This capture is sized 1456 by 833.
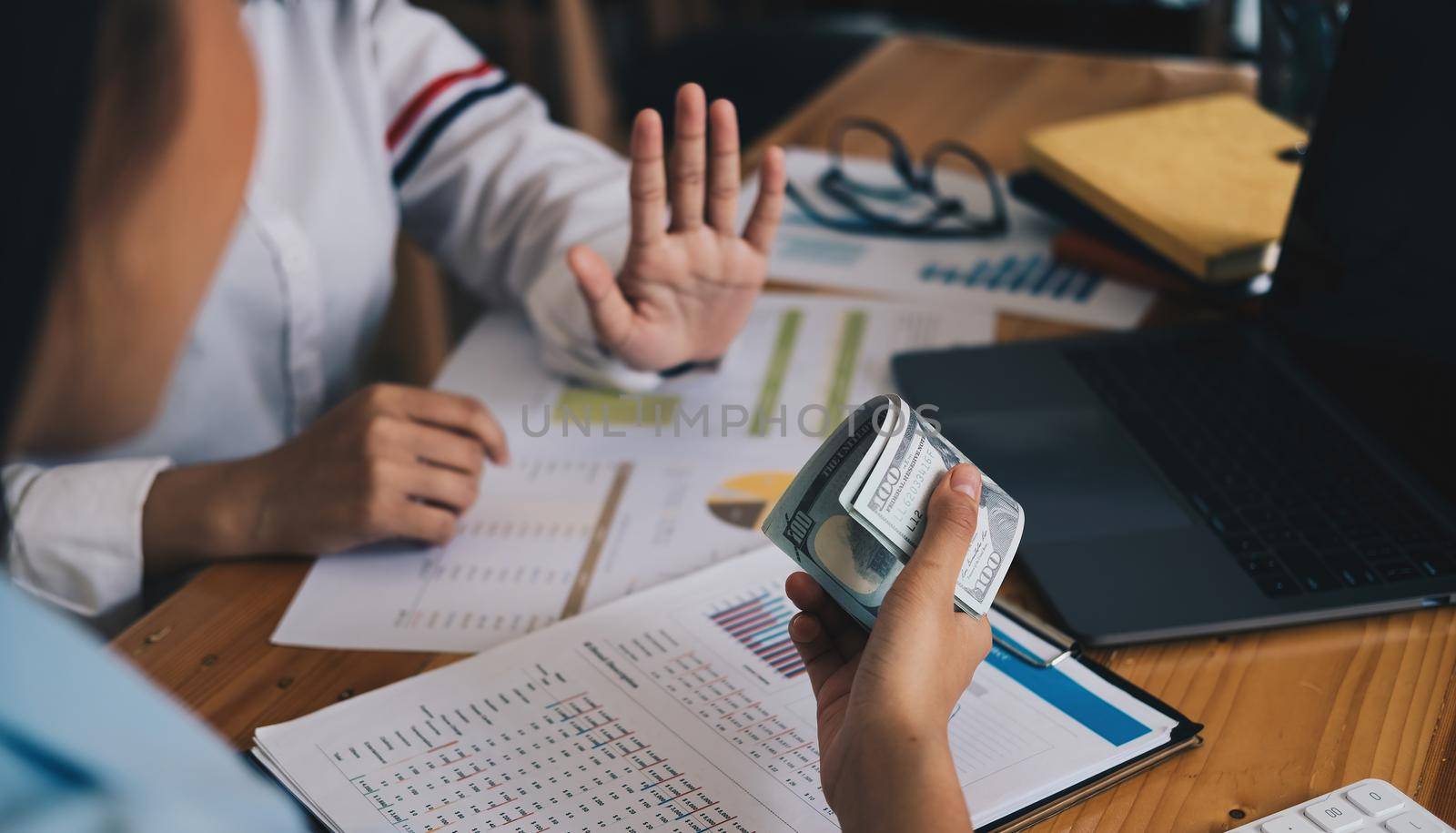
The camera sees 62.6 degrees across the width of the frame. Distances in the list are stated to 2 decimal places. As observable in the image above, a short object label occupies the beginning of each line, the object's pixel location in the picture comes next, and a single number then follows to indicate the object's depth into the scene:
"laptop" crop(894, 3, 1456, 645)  0.70
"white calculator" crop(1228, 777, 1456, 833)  0.54
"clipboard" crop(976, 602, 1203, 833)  0.56
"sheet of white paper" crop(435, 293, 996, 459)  0.91
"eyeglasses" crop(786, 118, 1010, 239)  1.21
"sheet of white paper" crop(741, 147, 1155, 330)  1.07
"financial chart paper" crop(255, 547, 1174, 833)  0.57
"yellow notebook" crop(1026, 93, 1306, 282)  1.02
